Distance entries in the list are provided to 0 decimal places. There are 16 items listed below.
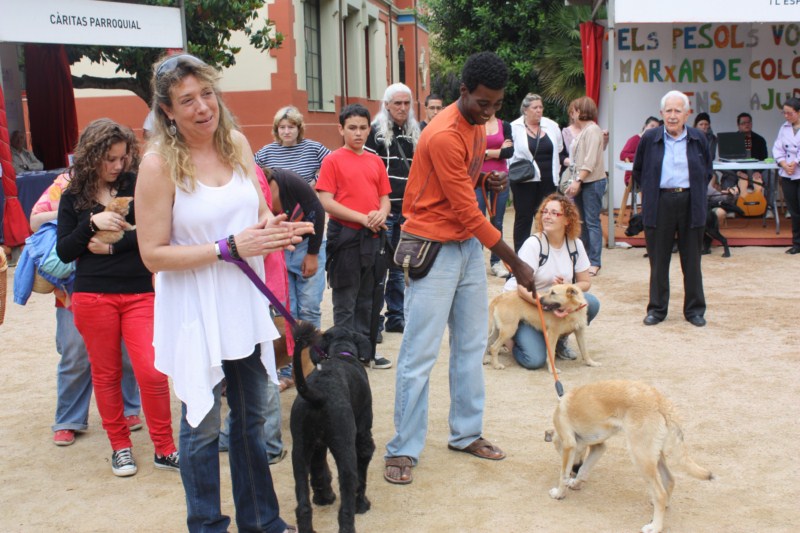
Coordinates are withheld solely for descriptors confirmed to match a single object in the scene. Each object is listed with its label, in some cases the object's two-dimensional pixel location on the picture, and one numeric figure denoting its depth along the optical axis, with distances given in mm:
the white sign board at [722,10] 9594
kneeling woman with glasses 5895
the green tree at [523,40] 15188
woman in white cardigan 9016
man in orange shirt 3756
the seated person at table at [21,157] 13086
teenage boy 5688
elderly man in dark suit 6754
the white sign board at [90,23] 9695
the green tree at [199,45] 13914
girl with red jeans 4000
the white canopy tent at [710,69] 12641
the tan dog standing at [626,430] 3416
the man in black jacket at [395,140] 6363
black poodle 3268
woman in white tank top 2740
